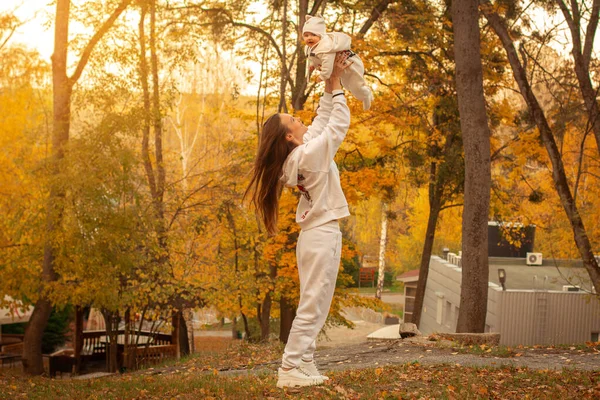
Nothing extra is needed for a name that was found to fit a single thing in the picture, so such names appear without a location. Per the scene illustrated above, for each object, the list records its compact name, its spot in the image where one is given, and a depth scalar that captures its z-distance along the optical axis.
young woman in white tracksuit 4.94
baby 5.00
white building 21.67
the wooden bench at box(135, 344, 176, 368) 17.34
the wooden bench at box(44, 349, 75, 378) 16.80
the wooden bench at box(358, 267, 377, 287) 55.44
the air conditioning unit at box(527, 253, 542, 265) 29.34
